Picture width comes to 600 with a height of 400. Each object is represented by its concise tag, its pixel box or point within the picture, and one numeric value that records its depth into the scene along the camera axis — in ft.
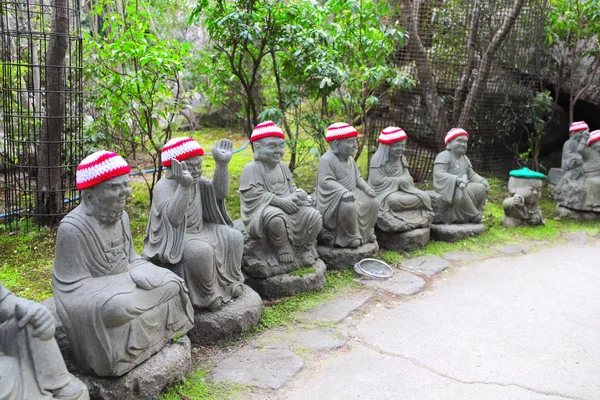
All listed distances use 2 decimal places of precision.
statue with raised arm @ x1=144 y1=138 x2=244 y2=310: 13.69
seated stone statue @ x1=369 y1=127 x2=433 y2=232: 22.36
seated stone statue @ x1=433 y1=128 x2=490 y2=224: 24.20
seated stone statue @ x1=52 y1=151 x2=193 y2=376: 10.84
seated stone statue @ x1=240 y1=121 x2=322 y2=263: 17.17
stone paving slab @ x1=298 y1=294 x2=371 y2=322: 16.46
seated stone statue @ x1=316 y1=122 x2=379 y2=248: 19.94
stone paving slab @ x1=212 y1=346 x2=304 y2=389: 12.93
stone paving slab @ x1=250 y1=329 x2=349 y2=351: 14.69
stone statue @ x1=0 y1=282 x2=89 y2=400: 9.23
